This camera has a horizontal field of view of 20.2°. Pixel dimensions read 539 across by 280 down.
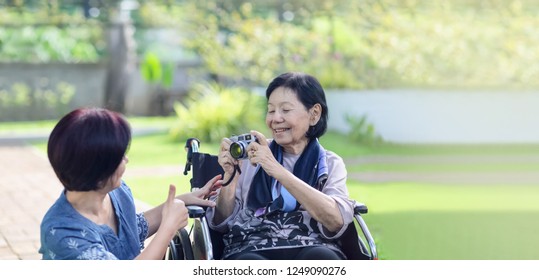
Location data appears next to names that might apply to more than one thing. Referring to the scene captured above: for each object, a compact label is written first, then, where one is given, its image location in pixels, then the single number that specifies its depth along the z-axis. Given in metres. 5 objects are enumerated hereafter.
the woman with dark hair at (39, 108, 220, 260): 4.09
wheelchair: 5.15
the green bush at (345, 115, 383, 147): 20.22
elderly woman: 5.02
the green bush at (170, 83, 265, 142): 20.19
